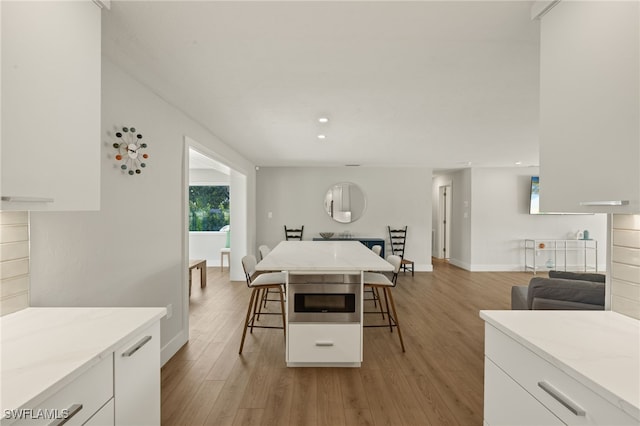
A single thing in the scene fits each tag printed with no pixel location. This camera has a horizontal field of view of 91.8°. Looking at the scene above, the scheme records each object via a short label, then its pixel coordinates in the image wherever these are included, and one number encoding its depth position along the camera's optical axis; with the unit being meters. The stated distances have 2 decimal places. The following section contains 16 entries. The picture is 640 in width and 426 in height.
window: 7.66
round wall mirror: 7.01
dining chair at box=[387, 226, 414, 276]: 6.88
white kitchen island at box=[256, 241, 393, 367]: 2.58
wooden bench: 5.42
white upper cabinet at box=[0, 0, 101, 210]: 1.02
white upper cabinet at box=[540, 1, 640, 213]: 1.00
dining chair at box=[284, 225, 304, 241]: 6.95
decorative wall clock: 2.17
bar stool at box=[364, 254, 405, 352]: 2.96
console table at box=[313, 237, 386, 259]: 6.70
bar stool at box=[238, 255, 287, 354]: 2.96
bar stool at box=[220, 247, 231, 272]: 7.04
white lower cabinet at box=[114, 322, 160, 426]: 1.16
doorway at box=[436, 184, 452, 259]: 8.38
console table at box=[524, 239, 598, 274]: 6.73
